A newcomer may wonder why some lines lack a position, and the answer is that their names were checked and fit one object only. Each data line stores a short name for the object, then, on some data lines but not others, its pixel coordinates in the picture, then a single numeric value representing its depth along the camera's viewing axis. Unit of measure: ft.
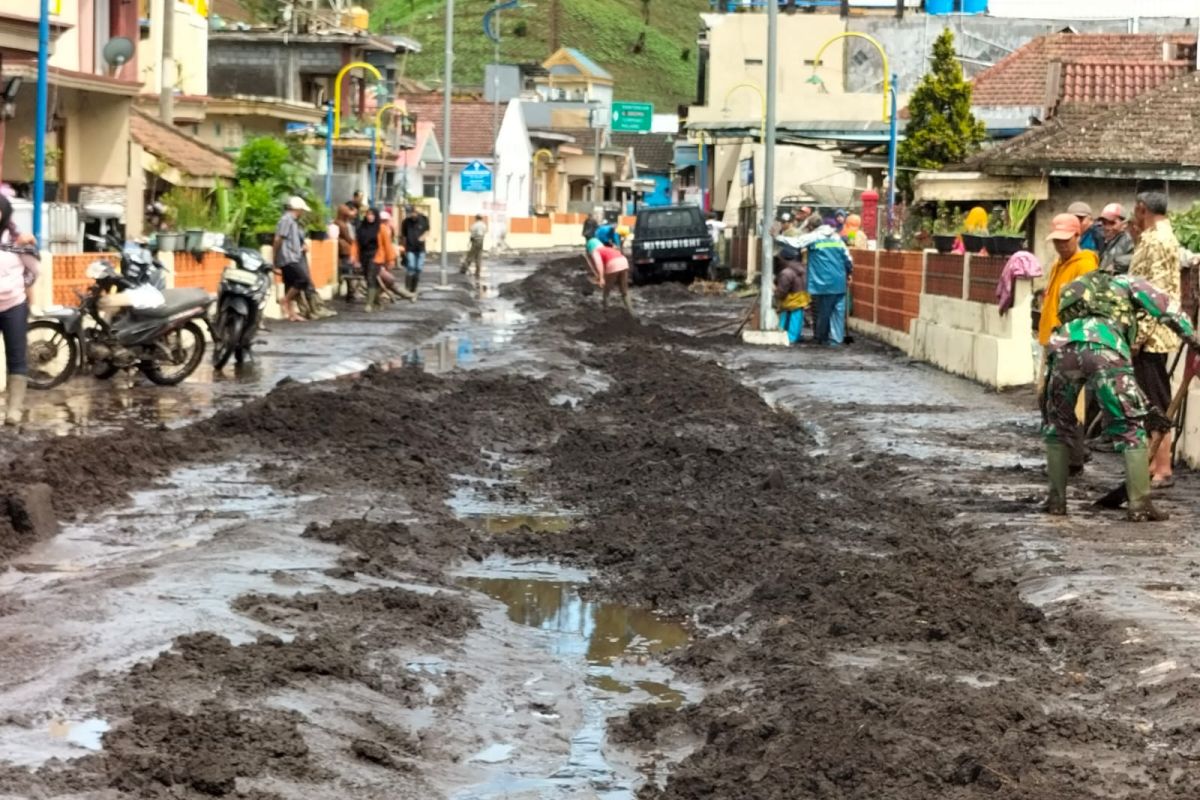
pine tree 144.05
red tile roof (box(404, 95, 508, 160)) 321.32
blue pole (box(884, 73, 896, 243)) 120.78
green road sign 332.60
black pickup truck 165.37
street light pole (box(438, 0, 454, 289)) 146.00
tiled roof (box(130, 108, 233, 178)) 116.47
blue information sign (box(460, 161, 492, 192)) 219.82
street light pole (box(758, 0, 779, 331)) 93.91
